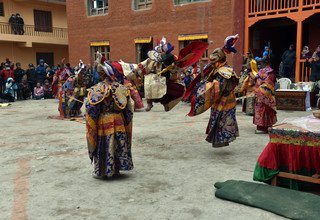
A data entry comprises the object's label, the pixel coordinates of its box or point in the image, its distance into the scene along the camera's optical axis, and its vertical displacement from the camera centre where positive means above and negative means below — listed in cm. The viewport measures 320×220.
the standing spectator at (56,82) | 1412 -36
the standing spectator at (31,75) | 1709 -10
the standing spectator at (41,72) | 1722 +4
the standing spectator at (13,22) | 2380 +331
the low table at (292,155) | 397 -94
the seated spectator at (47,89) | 1742 -77
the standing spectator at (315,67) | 1158 +11
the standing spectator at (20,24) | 2408 +325
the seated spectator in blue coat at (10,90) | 1552 -73
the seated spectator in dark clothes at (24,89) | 1681 -75
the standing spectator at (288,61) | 1289 +34
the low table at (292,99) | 1095 -87
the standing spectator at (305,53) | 1251 +60
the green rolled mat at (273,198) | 359 -136
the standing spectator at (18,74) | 1633 -4
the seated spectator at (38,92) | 1712 -89
